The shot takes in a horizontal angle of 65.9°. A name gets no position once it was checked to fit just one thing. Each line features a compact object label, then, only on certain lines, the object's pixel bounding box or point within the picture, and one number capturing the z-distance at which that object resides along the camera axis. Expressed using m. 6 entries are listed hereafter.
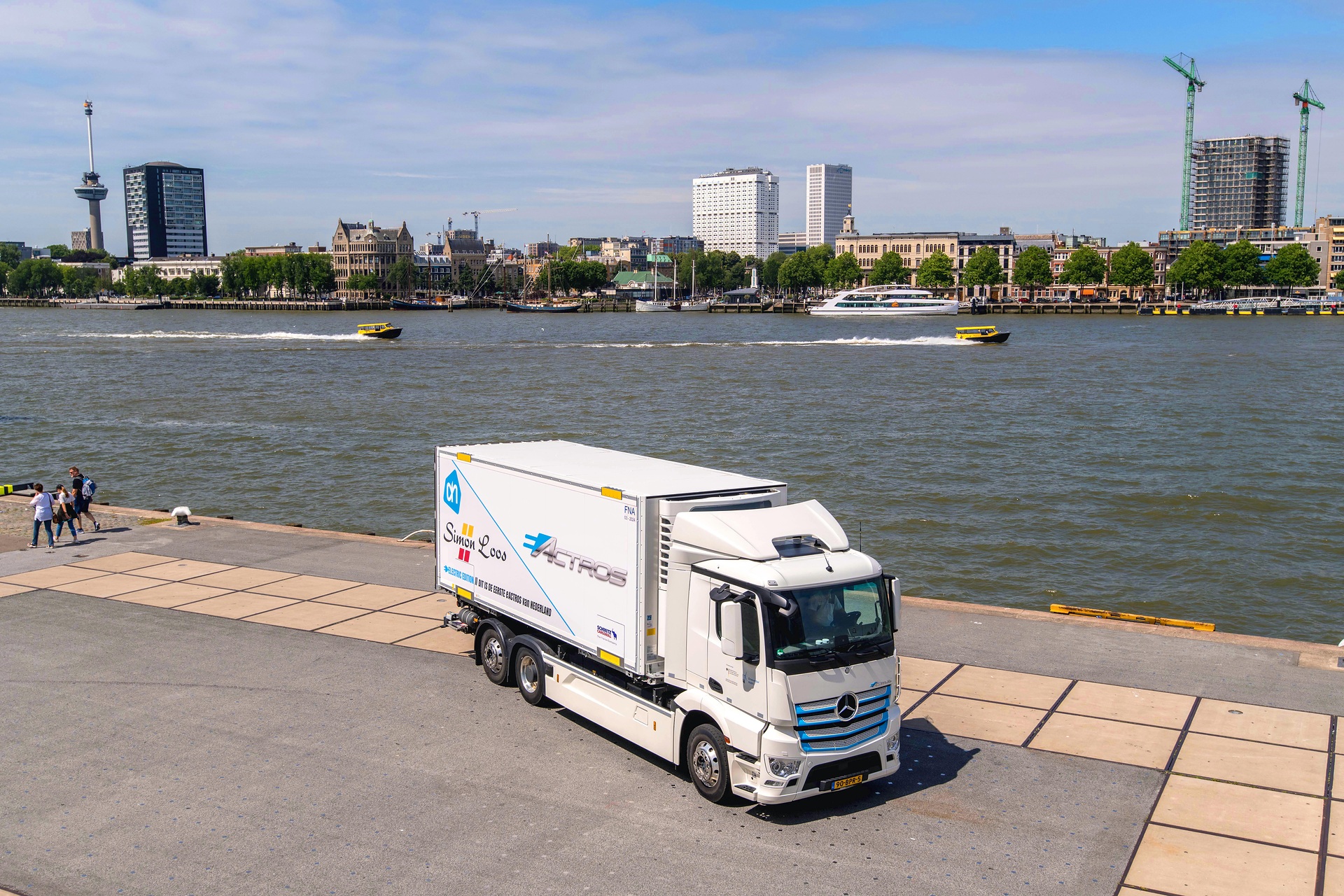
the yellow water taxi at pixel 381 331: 118.56
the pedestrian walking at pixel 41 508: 21.06
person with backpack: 22.31
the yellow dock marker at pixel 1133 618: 16.59
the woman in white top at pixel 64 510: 21.52
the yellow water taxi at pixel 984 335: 107.62
